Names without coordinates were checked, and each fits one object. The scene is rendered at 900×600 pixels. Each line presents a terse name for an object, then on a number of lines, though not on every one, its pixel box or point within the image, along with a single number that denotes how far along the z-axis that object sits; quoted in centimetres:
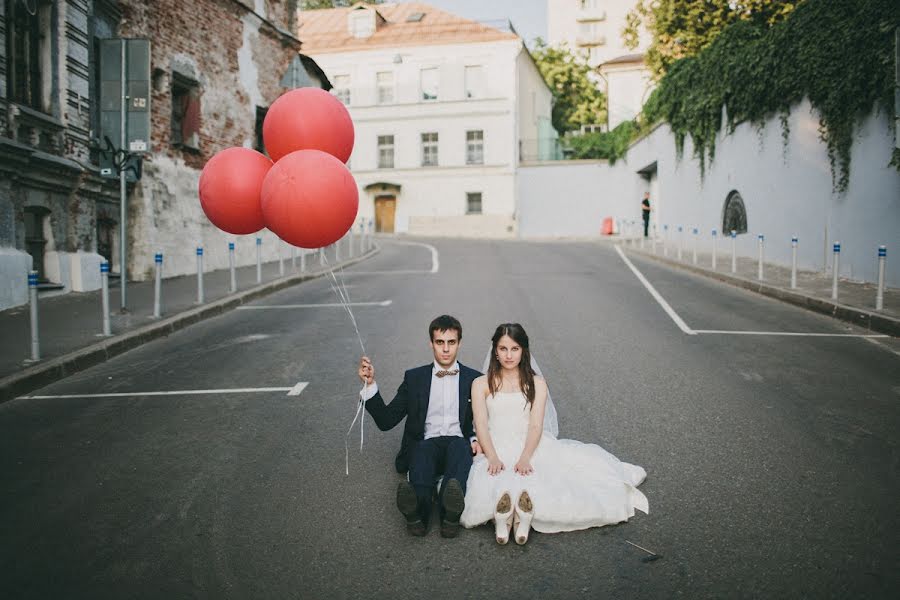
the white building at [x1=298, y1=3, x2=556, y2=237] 4359
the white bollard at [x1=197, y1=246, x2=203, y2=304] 1252
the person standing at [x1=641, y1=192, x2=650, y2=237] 2889
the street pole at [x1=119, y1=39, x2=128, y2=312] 1112
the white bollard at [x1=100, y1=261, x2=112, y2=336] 937
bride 399
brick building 1203
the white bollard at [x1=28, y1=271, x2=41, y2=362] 785
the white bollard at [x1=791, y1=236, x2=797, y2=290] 1337
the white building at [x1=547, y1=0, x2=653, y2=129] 6532
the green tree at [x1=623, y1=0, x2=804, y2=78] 2364
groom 448
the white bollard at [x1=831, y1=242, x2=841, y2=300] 1143
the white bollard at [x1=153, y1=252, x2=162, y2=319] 1095
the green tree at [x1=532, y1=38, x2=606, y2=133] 5500
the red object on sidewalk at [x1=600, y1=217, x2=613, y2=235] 4009
